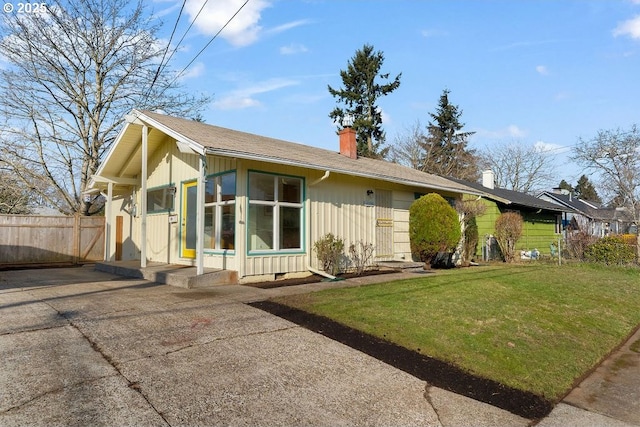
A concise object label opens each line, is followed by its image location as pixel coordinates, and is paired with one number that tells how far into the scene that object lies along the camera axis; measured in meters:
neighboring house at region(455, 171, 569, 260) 17.64
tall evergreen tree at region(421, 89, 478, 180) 36.06
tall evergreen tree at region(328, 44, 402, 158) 32.81
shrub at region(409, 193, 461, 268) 11.52
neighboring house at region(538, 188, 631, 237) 31.76
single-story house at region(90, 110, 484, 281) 8.41
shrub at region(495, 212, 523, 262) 14.95
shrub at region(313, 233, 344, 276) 9.51
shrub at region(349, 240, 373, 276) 10.61
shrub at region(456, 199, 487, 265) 13.83
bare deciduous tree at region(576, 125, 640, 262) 19.56
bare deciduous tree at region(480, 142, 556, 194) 37.19
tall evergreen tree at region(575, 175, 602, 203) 61.97
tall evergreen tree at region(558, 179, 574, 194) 66.37
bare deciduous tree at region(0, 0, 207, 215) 17.05
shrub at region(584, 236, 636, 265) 13.62
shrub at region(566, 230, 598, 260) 14.66
